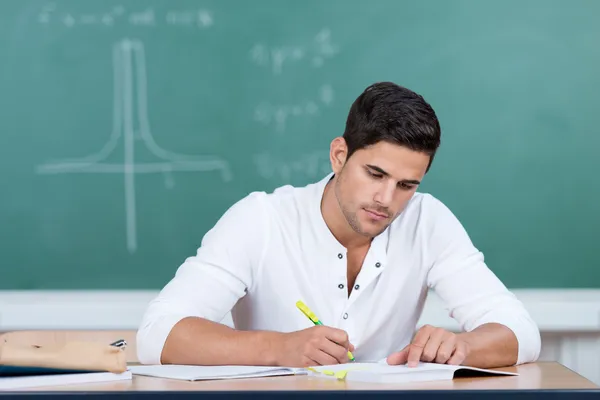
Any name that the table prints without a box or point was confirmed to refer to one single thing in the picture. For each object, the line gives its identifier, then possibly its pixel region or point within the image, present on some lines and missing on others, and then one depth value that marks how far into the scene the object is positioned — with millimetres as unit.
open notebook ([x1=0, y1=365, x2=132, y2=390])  2304
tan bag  2334
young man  2620
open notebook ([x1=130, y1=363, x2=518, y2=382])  2353
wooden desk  2272
